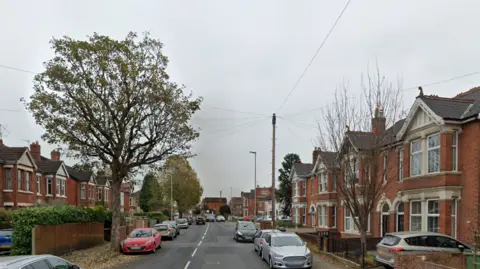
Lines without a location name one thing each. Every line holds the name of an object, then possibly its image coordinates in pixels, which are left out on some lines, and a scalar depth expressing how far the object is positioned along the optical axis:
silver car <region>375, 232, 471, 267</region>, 14.72
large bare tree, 15.52
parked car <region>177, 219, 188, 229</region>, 52.79
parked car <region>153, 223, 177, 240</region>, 32.89
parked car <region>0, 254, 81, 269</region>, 7.33
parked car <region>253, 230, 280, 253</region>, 19.80
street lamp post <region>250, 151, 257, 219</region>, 54.40
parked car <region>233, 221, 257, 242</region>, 30.88
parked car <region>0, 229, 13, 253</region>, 20.36
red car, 21.95
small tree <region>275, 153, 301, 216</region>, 64.69
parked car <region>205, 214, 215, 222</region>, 93.19
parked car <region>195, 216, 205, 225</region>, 73.59
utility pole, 29.89
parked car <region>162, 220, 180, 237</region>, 36.27
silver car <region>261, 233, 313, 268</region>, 15.14
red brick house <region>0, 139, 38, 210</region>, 32.34
